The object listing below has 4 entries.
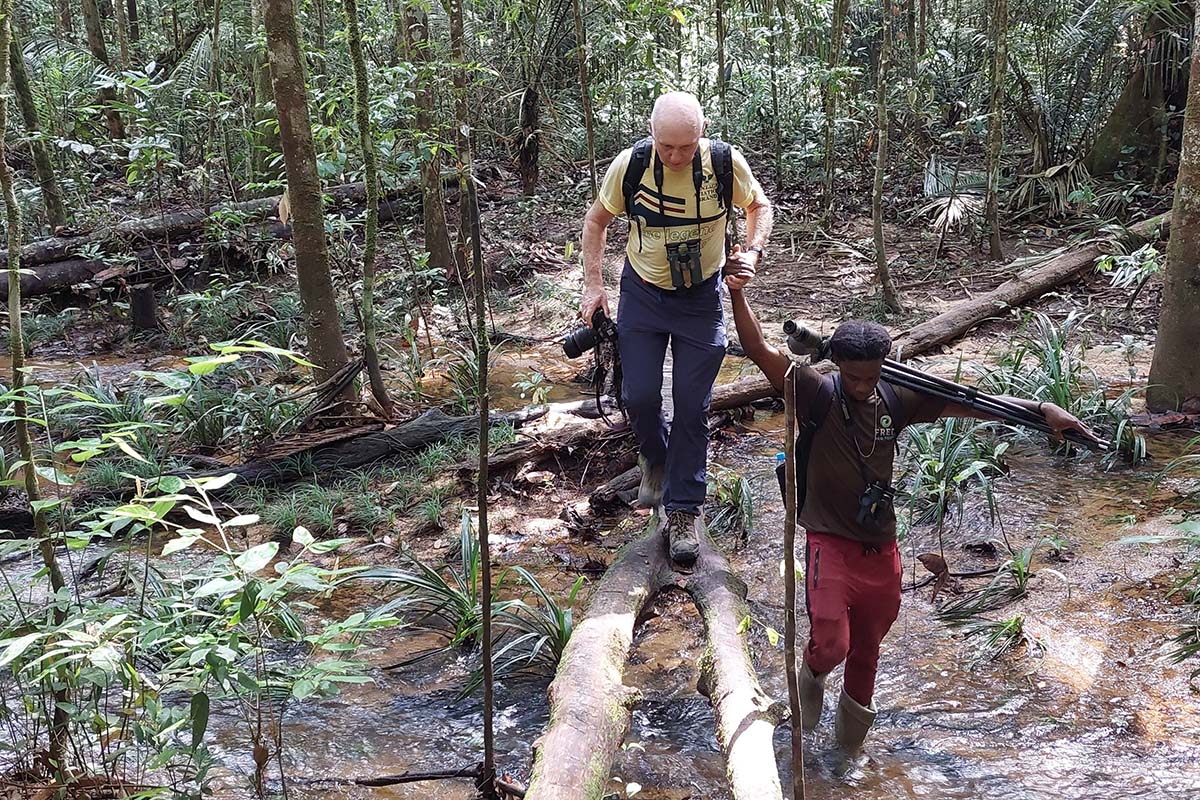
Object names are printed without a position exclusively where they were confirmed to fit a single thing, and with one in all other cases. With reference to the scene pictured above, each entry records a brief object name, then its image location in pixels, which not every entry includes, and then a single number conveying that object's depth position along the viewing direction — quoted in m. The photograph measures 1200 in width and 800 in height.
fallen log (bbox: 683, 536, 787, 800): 2.57
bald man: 4.12
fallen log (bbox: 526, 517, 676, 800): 2.62
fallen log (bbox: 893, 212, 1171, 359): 7.83
